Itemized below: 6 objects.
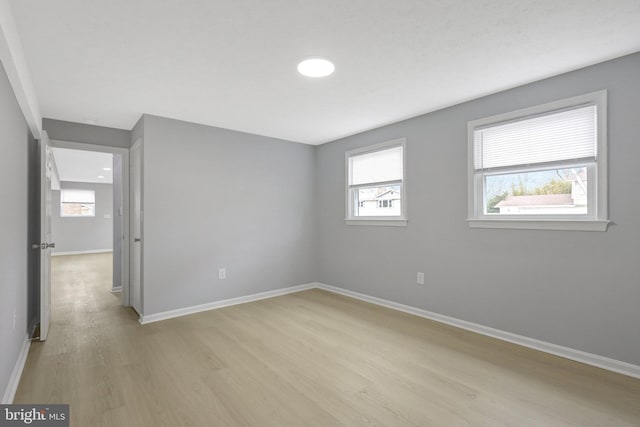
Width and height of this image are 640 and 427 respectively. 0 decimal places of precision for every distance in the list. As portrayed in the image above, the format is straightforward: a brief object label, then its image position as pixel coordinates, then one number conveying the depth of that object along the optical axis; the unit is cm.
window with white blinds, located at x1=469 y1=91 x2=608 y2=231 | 252
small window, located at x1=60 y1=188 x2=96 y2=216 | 1016
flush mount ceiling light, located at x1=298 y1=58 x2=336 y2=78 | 242
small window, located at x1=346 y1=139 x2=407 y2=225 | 406
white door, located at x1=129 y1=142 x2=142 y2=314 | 381
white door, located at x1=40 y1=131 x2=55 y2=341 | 294
